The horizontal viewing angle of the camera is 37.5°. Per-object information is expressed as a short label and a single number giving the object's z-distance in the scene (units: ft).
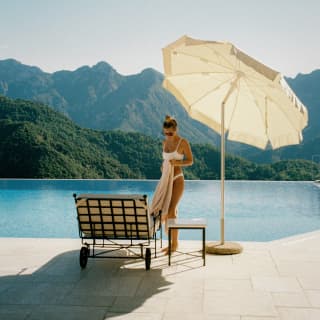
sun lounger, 13.76
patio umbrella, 15.33
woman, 16.22
